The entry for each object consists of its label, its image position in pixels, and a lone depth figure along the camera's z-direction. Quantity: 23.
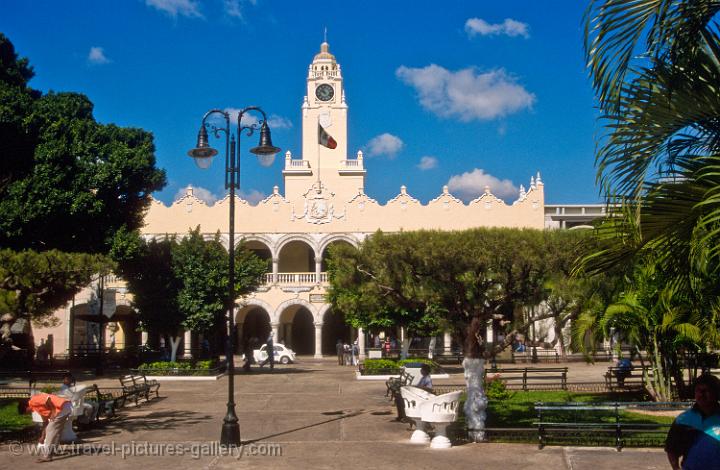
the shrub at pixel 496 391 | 17.42
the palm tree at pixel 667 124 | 5.55
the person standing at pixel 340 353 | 33.47
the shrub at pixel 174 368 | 24.44
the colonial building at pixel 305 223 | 38.84
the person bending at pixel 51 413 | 10.49
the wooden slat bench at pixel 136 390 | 16.50
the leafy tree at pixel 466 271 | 14.10
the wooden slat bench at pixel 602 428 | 10.91
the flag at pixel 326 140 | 42.50
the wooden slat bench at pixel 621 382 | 19.11
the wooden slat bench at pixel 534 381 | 19.87
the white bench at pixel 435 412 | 11.28
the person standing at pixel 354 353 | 33.54
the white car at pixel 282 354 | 34.84
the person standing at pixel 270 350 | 28.50
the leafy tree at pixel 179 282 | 26.30
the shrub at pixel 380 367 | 24.50
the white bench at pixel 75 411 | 11.57
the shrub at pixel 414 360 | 24.44
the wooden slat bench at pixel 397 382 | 15.86
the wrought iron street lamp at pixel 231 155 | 12.51
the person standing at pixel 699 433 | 5.06
